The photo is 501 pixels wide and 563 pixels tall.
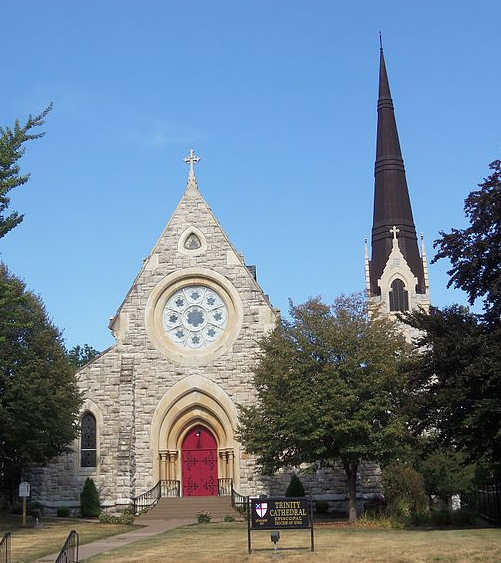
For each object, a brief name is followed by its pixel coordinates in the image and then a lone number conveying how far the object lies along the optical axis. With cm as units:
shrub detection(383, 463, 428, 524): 2586
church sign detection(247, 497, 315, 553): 1733
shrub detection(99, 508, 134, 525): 2827
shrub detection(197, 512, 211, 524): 2824
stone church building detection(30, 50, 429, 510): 3244
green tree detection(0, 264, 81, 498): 2744
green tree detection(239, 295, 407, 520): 2533
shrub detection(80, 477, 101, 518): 3169
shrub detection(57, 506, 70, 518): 3186
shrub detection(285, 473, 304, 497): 3086
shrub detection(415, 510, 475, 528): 2472
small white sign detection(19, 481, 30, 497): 2631
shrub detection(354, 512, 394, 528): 2426
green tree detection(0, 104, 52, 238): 2150
